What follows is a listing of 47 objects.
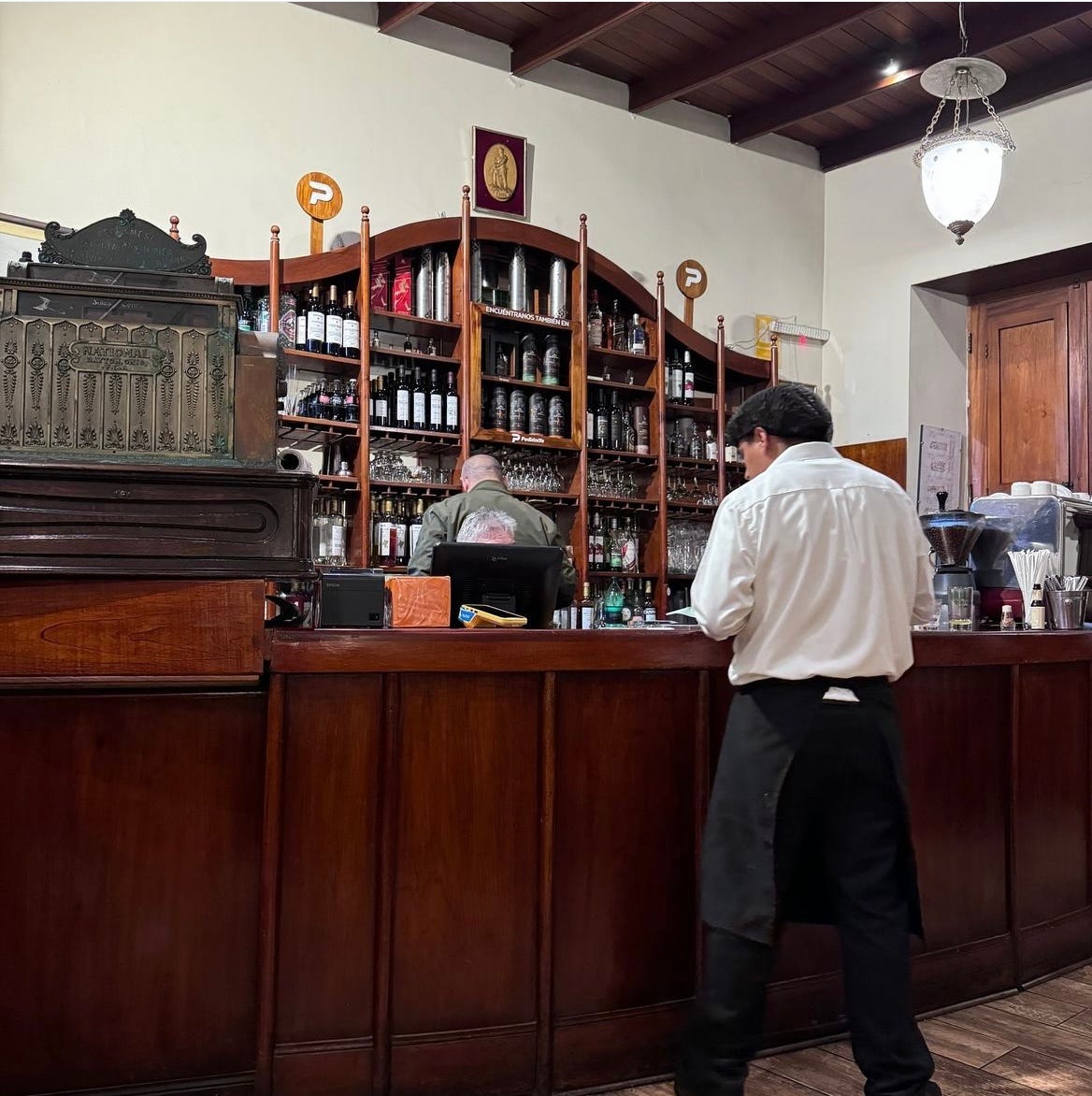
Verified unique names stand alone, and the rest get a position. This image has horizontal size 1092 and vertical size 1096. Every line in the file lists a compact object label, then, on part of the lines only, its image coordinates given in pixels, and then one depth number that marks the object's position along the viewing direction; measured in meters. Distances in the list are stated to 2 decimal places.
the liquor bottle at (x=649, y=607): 5.66
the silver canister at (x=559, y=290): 5.55
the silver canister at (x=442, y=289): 5.23
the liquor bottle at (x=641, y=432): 5.88
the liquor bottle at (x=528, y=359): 5.46
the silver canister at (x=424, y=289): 5.19
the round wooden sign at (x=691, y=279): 6.45
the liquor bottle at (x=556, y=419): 5.52
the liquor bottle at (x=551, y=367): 5.50
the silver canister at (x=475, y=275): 5.32
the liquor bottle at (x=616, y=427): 5.77
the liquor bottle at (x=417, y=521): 5.14
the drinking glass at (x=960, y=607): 3.50
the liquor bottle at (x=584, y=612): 5.41
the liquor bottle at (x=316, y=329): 4.84
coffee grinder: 3.68
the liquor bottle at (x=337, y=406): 4.90
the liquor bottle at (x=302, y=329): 4.84
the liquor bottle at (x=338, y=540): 4.81
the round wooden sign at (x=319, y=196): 5.17
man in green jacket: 4.14
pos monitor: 2.75
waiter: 2.15
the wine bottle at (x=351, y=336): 4.92
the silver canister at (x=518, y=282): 5.47
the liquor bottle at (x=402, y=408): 5.07
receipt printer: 2.44
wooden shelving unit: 4.89
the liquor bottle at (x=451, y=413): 5.16
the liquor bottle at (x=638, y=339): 5.85
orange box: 2.58
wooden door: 6.32
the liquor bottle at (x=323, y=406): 4.87
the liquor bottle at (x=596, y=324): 5.71
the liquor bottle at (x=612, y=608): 5.23
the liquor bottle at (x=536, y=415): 5.45
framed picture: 5.75
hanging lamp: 4.57
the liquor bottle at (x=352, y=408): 4.94
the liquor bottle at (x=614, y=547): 5.75
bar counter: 2.14
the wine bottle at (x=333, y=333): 4.88
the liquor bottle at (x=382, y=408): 5.02
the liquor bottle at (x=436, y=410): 5.14
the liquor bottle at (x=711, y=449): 6.13
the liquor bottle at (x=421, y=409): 5.10
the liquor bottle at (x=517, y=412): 5.39
